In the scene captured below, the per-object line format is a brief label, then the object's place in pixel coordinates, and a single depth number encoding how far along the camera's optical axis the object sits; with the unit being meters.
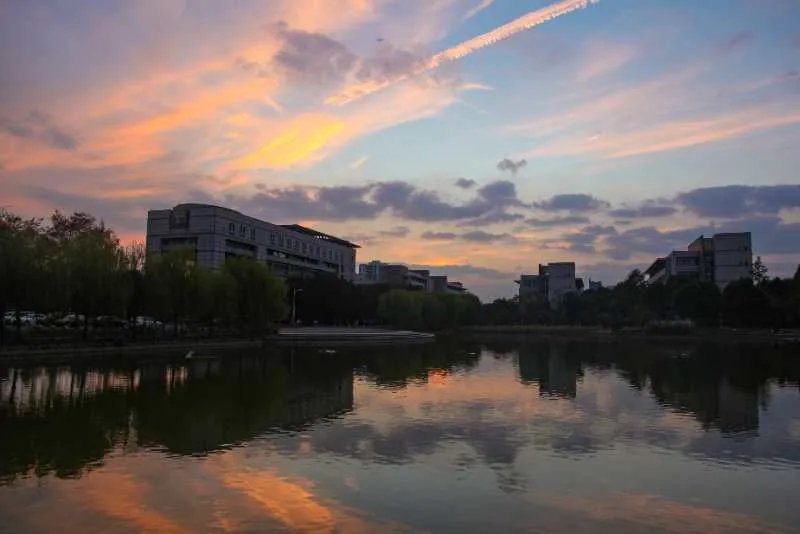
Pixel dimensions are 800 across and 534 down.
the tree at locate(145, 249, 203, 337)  40.53
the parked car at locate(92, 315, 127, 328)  43.13
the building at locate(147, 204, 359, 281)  90.25
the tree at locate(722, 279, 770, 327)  80.38
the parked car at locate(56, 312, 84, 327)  44.88
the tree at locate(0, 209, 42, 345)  30.91
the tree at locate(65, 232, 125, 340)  35.02
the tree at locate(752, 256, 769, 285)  93.41
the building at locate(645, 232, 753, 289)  112.19
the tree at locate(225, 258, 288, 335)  48.75
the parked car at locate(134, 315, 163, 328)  49.22
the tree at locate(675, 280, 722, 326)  86.06
